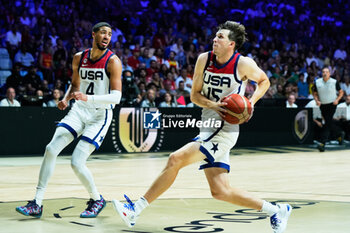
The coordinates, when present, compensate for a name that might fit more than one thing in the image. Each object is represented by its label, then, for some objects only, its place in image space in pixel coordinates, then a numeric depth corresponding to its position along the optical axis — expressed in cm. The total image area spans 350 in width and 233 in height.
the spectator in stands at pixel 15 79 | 1701
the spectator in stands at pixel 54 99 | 1625
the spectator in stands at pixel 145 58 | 2077
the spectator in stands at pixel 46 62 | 1844
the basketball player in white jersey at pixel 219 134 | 625
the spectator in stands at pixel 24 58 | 1816
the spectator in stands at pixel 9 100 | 1564
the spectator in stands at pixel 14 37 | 1858
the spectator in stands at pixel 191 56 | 2223
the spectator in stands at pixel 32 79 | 1708
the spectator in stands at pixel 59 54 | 1873
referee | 1794
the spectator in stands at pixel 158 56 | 2105
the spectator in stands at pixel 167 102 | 1773
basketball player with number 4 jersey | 748
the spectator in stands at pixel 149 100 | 1742
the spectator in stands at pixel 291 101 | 2009
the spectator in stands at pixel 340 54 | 2728
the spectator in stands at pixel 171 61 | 2117
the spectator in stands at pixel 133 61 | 2031
